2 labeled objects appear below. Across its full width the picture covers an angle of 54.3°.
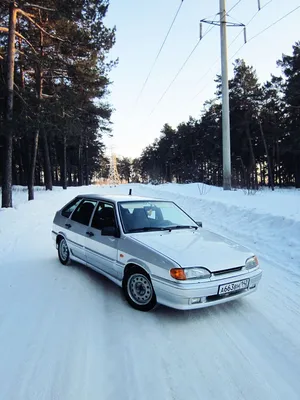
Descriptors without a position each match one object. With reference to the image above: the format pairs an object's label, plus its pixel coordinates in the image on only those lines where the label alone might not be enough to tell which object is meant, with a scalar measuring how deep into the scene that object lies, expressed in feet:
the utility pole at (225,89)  57.21
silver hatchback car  11.46
